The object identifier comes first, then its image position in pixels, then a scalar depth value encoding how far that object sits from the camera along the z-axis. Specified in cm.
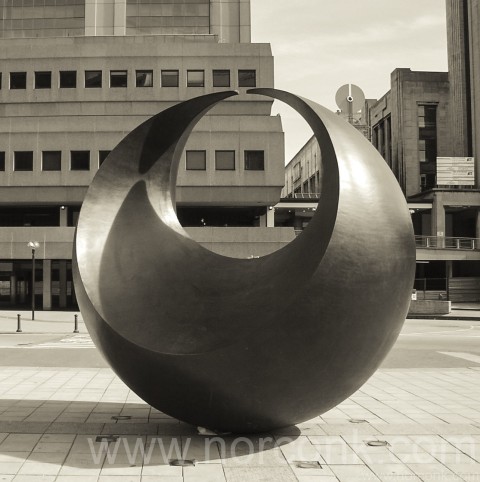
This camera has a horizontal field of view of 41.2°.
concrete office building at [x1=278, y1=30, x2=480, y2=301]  5072
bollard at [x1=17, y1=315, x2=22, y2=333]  2412
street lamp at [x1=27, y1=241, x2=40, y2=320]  3088
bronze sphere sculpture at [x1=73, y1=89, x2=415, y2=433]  604
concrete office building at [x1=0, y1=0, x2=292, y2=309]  3966
